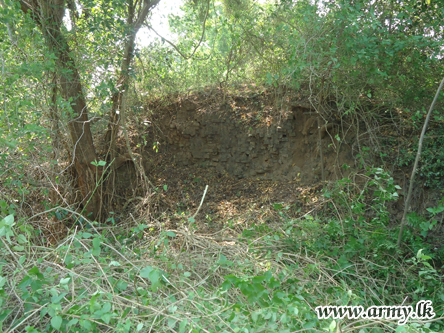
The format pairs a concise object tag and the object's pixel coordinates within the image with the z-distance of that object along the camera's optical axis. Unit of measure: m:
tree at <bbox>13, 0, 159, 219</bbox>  5.35
